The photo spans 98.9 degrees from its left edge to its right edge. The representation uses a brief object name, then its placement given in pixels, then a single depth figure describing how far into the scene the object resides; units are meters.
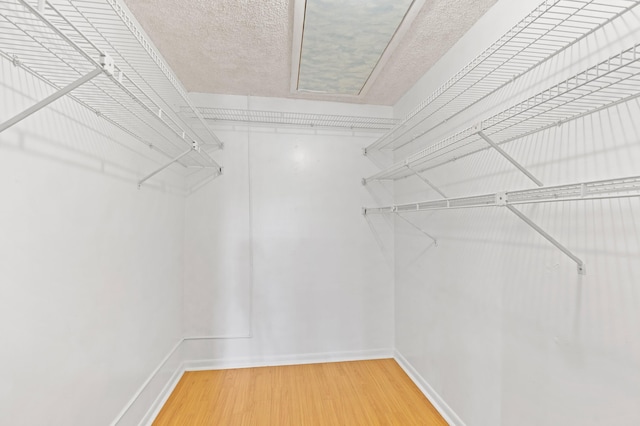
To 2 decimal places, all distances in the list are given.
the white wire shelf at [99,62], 0.76
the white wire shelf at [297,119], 2.26
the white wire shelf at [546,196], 0.72
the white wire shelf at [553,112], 0.83
